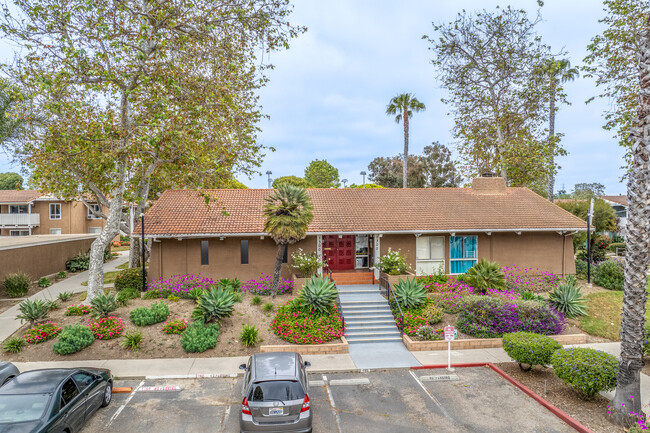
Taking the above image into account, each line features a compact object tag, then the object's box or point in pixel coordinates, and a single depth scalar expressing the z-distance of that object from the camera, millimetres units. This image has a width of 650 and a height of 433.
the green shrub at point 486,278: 16375
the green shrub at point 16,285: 19141
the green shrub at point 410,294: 14727
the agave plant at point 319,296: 13977
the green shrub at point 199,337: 12258
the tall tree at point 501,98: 26109
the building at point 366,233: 17672
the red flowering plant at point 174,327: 13125
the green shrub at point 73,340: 11883
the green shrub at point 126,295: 15078
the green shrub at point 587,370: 8484
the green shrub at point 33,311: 13383
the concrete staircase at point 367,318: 13531
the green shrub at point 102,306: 13492
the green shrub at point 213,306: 13461
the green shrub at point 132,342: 12227
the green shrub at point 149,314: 13492
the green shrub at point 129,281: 18141
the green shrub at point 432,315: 14086
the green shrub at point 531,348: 10055
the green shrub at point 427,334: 13039
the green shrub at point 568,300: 14922
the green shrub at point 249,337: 12623
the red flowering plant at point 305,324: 12867
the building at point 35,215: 38438
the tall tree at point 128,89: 14266
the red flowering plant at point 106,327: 12734
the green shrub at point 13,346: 12062
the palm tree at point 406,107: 38344
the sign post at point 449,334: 11305
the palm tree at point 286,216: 15219
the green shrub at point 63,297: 16342
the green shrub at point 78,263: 26797
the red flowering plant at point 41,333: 12523
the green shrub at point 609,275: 19000
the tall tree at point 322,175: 62222
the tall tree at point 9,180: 61844
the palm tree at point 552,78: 25922
